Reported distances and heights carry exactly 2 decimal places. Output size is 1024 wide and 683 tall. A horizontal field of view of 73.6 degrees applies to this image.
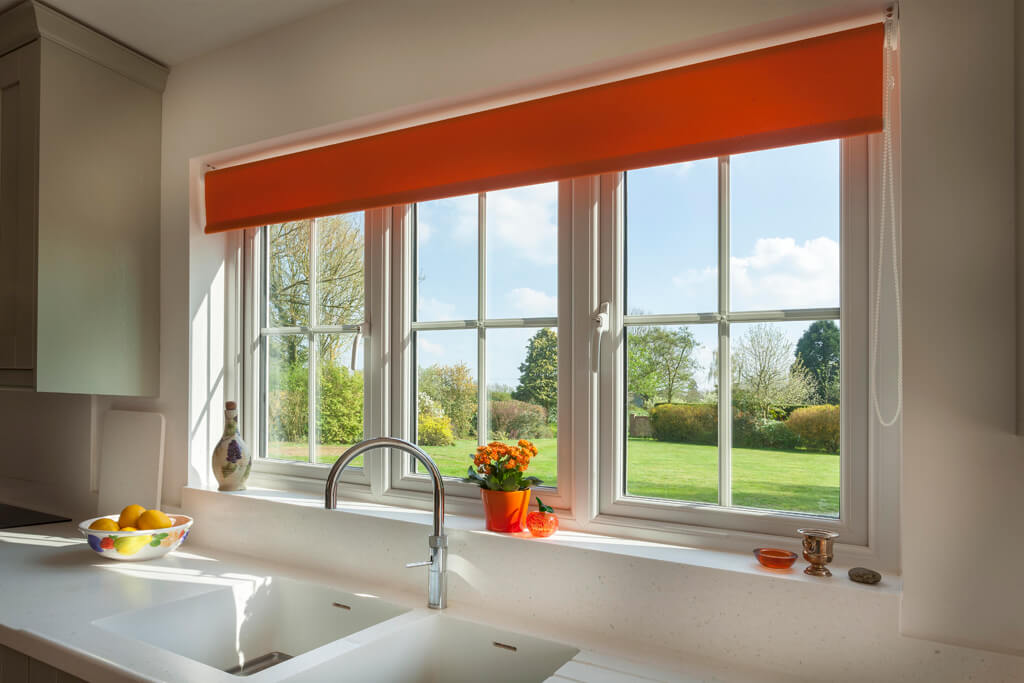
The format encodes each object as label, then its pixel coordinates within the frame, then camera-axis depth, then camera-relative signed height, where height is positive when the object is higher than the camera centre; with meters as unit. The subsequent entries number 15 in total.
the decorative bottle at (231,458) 2.22 -0.35
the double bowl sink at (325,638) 1.42 -0.67
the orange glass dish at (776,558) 1.36 -0.41
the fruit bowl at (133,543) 1.95 -0.56
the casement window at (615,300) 1.44 +0.14
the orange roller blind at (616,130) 1.33 +0.52
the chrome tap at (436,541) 1.59 -0.45
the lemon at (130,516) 2.03 -0.49
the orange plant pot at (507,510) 1.68 -0.39
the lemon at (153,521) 2.00 -0.50
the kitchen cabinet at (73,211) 2.10 +0.45
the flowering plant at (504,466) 1.68 -0.28
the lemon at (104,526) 1.98 -0.51
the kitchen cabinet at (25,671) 1.40 -0.68
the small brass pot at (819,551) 1.32 -0.38
